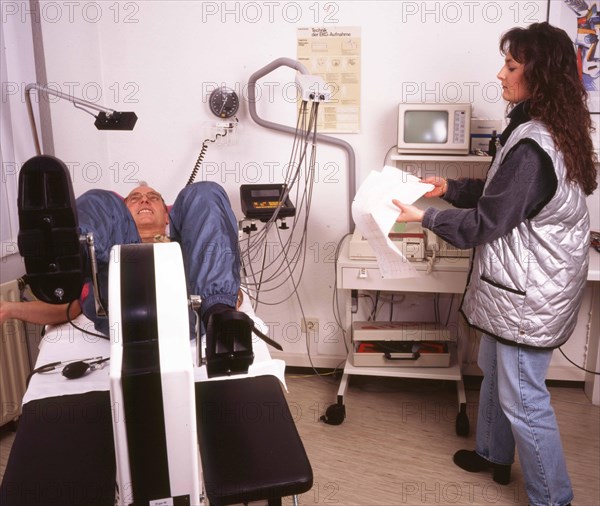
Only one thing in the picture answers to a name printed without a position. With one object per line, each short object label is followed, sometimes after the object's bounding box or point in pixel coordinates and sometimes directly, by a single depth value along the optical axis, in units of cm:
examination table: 121
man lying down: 156
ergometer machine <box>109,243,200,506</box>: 100
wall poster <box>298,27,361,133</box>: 265
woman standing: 163
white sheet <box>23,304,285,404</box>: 158
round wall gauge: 274
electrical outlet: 298
